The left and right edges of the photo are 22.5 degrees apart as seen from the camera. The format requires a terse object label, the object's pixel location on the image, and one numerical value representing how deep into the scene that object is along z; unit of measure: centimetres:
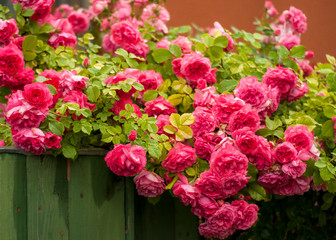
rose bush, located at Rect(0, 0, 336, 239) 151
